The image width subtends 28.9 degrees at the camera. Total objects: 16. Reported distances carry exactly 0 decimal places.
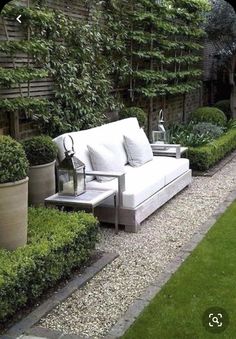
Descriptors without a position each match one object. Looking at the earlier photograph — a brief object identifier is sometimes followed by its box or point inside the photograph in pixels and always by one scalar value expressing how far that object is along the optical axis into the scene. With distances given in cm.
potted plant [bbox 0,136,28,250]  309
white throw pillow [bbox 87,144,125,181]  495
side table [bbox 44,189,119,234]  413
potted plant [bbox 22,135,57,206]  447
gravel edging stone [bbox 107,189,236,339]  287
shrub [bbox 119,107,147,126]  715
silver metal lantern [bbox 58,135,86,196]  429
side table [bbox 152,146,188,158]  659
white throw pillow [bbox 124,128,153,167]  576
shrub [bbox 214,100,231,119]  1230
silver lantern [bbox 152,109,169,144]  711
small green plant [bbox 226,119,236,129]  1001
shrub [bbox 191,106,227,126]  987
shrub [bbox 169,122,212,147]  788
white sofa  465
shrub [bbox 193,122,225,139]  890
